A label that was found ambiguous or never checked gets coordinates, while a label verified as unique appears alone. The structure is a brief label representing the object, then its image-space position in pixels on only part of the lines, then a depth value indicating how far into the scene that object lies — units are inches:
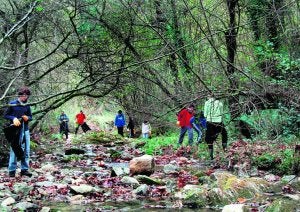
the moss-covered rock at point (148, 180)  335.0
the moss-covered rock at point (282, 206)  232.1
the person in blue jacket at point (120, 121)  994.8
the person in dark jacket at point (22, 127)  335.0
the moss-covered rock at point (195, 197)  272.5
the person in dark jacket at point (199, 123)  546.0
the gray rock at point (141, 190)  306.8
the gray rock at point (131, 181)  333.4
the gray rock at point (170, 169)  403.5
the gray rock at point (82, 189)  303.3
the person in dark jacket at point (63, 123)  1039.3
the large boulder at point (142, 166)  379.6
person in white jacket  903.4
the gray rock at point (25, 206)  251.4
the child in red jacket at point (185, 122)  577.4
